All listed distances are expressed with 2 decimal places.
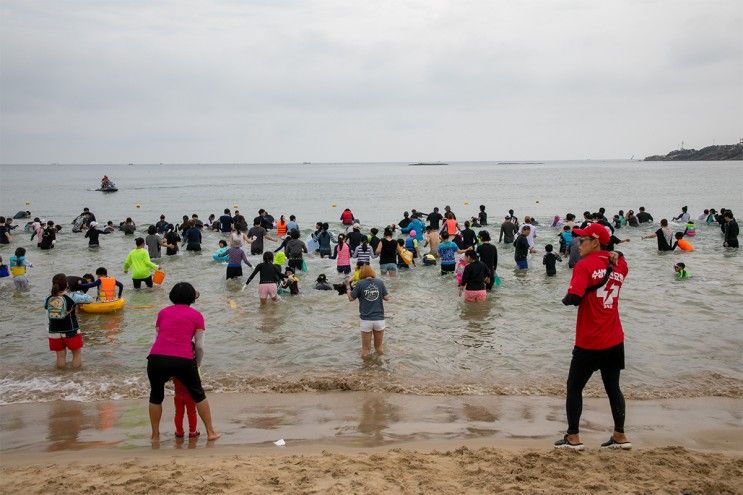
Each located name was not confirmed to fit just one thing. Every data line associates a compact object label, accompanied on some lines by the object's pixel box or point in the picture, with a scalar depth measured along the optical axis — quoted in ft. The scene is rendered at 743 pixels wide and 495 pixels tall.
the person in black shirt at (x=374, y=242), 51.65
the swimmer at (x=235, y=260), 51.62
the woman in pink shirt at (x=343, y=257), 53.61
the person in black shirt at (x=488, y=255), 45.39
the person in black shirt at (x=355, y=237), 52.70
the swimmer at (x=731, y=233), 68.13
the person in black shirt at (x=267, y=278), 42.47
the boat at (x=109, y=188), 231.71
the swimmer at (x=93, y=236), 80.59
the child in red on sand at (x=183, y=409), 19.76
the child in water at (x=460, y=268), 46.71
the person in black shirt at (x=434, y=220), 71.97
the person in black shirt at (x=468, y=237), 56.80
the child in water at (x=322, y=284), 48.44
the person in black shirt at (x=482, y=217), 98.07
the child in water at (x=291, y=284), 46.78
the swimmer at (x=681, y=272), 51.75
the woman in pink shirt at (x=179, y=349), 18.80
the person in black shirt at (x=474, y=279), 39.73
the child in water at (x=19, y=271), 49.62
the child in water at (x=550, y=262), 53.01
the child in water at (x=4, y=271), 50.42
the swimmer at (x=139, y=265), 47.74
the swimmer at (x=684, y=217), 94.79
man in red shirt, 17.16
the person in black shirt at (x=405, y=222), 69.46
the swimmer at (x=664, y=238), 67.72
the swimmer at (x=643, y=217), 99.30
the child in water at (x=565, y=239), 60.85
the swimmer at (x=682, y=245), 65.47
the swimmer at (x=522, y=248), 54.29
